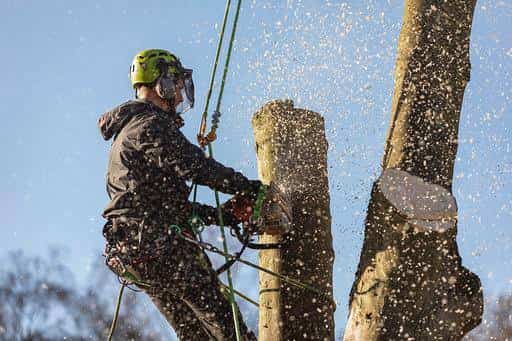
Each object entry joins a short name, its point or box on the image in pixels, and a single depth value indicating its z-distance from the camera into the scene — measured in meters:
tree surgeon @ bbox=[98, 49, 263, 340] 6.45
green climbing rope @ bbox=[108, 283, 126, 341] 7.24
